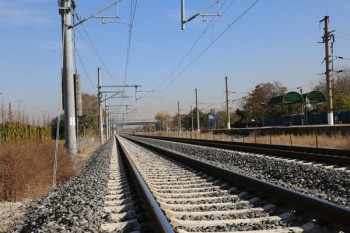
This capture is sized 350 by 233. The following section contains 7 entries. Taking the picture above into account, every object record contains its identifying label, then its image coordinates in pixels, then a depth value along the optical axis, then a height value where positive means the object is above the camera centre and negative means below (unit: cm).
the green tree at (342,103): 7138 +382
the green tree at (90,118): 8374 +330
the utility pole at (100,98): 5009 +403
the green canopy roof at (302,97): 5193 +360
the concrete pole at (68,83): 1955 +236
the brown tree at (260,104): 9166 +540
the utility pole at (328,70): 3622 +495
